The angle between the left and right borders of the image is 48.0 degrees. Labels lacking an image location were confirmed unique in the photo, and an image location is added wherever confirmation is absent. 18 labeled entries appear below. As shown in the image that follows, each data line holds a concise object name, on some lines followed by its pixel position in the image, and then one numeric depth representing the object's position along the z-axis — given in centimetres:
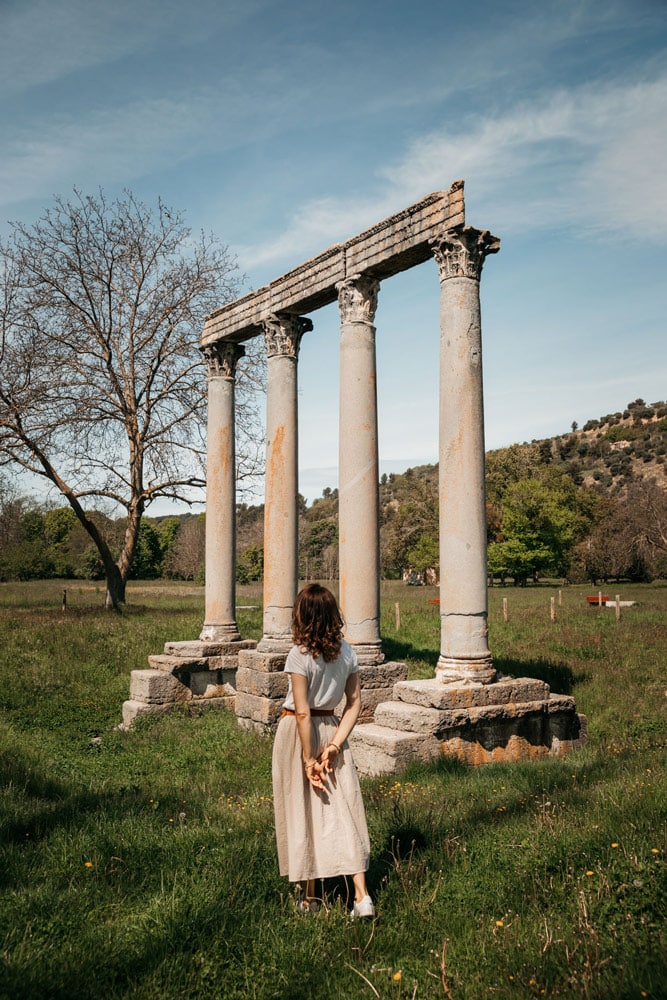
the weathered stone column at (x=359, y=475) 1066
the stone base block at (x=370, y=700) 1035
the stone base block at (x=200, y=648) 1283
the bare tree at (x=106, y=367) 1977
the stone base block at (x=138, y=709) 1194
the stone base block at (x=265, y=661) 1120
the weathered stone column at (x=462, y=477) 916
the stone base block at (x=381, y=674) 1040
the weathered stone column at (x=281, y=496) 1209
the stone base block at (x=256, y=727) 1068
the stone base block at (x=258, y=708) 1083
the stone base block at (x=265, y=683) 1096
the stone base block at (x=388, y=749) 786
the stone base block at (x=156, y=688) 1212
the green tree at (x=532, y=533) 5056
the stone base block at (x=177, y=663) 1238
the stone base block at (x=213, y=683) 1272
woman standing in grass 439
